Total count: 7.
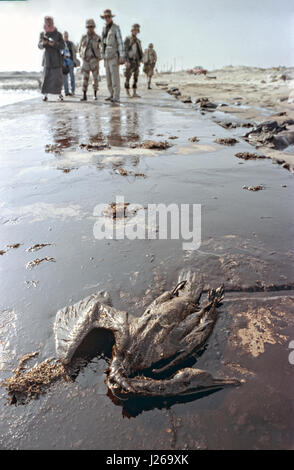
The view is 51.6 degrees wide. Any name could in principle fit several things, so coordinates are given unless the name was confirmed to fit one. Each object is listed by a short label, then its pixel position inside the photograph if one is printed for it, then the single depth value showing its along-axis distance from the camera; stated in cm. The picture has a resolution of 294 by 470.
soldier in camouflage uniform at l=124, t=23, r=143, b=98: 1188
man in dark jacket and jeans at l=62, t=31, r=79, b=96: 1230
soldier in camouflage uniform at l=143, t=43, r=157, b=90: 1778
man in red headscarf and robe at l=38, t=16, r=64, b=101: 956
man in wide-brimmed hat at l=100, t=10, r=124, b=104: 986
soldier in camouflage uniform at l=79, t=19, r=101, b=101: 1057
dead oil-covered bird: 137
